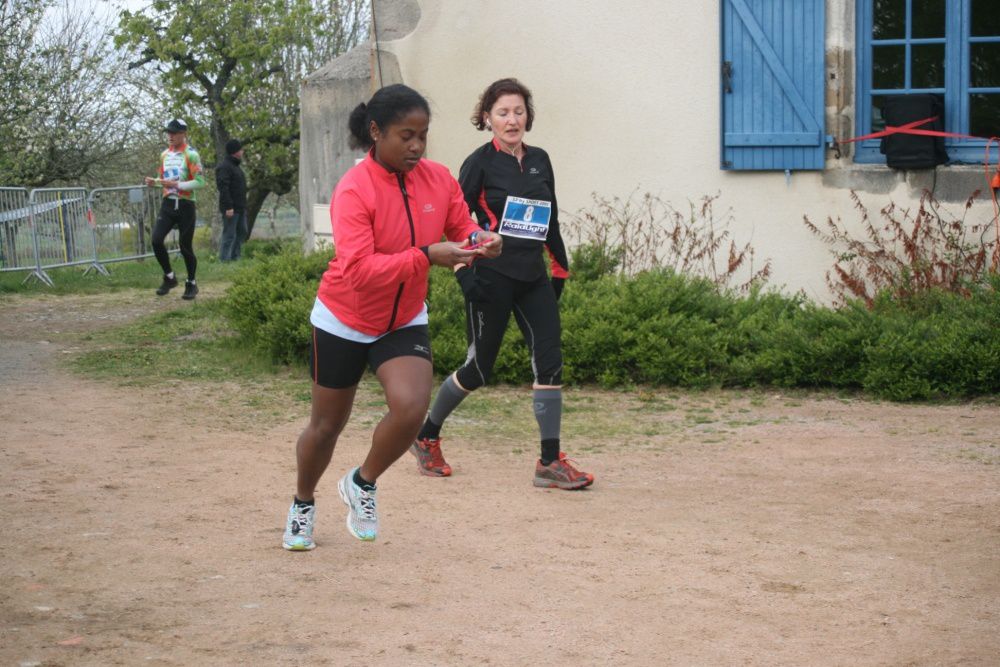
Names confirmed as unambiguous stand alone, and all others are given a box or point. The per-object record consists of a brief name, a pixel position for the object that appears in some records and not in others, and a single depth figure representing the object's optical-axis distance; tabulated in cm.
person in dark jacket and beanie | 2016
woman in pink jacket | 468
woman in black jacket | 623
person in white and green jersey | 1370
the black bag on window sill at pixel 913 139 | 968
